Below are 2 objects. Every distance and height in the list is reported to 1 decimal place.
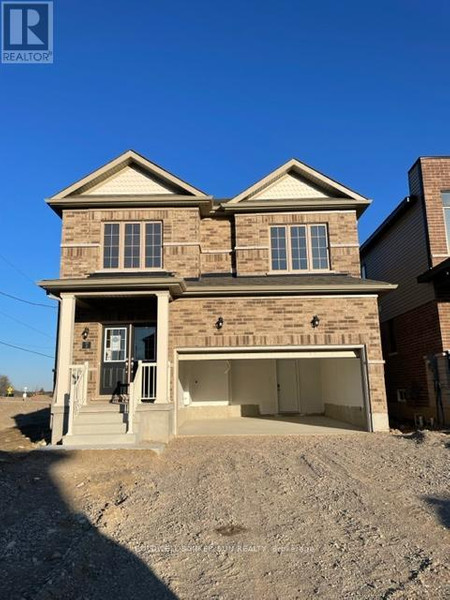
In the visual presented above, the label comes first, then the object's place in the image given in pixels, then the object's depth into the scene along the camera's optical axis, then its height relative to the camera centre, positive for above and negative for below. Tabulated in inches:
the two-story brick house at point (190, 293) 405.7 +91.8
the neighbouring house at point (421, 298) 486.6 +101.3
